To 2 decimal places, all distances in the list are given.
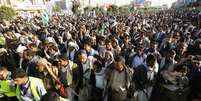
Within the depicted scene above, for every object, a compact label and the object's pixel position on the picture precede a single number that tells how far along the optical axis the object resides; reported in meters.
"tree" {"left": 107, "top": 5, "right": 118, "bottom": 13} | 33.76
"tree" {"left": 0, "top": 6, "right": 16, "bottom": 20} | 17.30
